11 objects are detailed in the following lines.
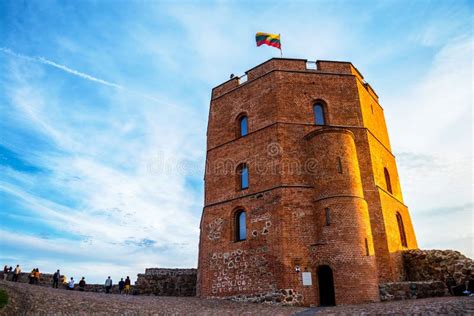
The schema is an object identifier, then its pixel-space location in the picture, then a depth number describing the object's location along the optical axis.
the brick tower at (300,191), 16.06
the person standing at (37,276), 19.84
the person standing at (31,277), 19.65
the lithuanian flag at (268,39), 22.25
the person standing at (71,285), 20.16
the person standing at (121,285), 21.62
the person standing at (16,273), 19.22
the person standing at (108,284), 21.00
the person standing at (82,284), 21.06
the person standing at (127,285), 21.36
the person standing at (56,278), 20.40
